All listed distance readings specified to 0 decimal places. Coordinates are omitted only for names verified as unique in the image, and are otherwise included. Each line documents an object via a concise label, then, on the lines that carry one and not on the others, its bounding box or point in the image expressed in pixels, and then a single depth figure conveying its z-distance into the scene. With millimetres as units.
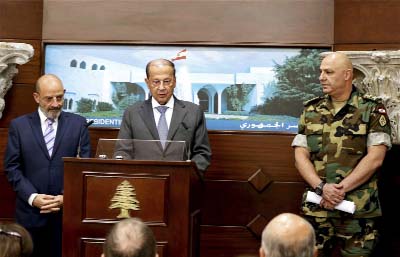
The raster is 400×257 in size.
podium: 3680
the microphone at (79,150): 4434
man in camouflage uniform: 4133
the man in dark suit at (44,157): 4465
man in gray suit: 4414
